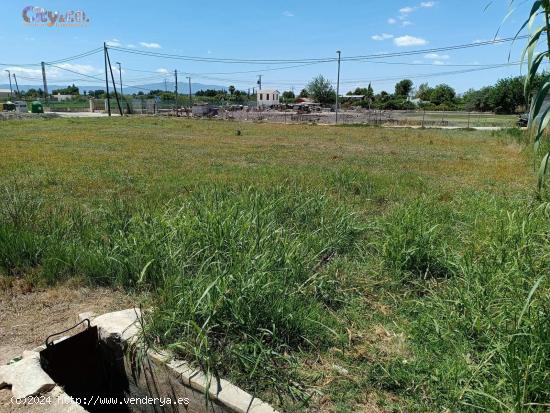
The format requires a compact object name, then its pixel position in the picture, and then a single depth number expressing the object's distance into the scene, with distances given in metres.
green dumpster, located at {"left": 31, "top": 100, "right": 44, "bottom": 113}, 44.16
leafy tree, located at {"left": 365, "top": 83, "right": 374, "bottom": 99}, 86.75
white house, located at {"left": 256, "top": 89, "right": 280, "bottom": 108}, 98.55
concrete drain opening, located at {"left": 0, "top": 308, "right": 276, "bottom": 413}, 2.16
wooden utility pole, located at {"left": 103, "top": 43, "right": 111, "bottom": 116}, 46.34
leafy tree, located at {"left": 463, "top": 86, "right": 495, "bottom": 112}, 63.59
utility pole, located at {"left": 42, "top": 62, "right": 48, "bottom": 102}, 72.06
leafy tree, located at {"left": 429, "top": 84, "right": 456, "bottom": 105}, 84.00
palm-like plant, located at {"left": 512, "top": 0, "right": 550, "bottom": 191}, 1.49
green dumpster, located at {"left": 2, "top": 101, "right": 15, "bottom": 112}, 46.12
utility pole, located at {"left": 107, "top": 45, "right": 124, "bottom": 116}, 46.92
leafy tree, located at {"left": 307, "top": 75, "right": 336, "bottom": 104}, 87.38
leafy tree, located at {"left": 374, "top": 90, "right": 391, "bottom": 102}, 83.94
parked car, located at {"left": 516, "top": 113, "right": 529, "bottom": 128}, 27.48
